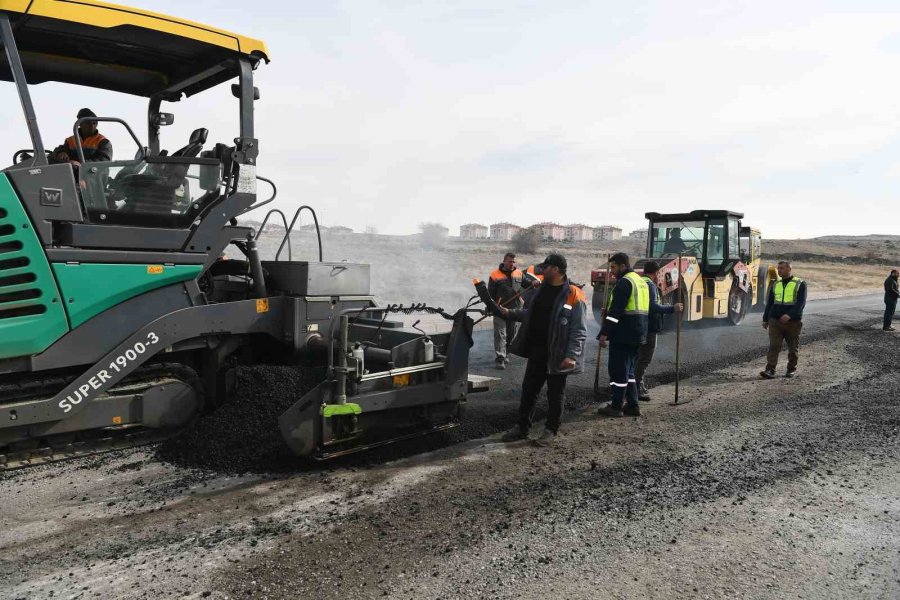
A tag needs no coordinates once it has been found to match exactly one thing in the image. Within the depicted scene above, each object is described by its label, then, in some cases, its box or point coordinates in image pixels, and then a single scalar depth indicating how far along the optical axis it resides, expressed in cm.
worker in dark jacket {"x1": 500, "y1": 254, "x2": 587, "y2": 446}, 554
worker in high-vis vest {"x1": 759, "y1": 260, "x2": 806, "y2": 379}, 869
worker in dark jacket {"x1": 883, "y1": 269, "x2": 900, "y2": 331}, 1445
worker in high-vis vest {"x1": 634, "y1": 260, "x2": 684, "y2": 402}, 712
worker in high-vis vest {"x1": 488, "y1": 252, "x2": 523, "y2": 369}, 891
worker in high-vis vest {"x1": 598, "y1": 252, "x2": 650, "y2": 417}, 659
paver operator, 456
